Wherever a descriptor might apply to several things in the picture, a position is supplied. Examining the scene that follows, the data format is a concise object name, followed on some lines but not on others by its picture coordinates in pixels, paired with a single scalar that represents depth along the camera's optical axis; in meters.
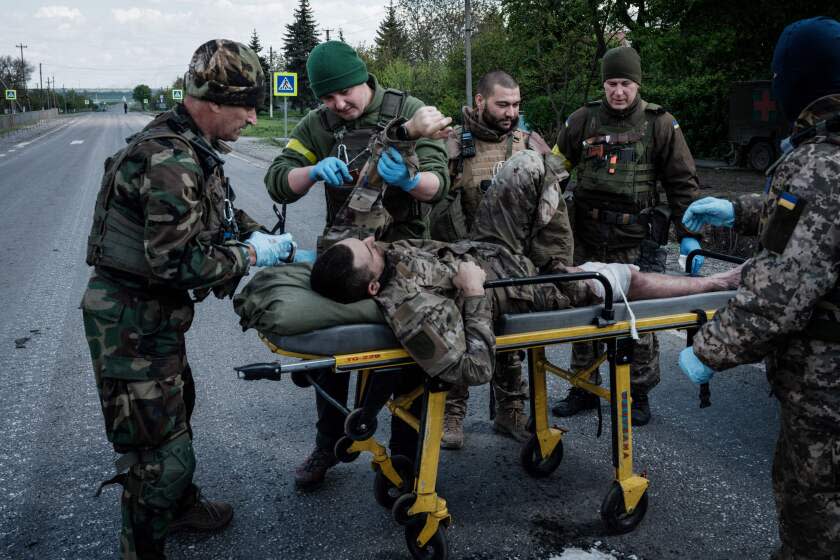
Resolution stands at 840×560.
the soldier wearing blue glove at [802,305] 2.01
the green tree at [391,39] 43.68
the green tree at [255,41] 79.94
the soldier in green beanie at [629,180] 4.18
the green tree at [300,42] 64.50
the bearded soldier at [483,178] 3.95
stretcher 2.54
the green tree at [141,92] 166.61
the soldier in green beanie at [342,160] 3.23
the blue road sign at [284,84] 20.25
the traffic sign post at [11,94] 51.14
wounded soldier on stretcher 2.59
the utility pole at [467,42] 20.27
